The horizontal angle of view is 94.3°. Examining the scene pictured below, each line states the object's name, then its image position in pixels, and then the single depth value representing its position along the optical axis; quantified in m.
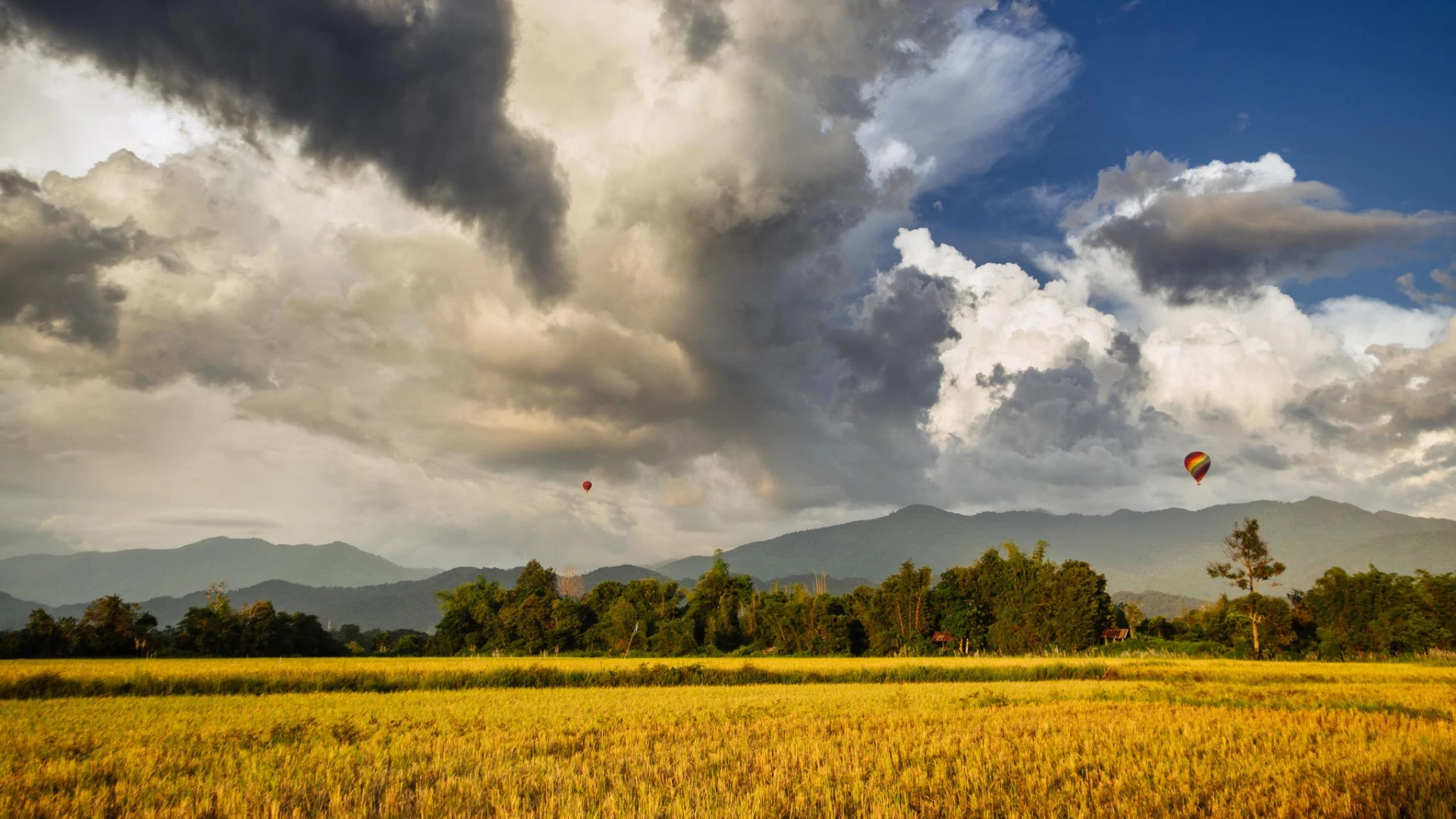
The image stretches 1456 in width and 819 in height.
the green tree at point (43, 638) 59.94
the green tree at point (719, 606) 88.12
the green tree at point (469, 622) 89.81
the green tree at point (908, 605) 79.94
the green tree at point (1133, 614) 103.38
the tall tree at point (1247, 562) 69.19
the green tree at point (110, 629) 64.38
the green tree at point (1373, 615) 60.69
